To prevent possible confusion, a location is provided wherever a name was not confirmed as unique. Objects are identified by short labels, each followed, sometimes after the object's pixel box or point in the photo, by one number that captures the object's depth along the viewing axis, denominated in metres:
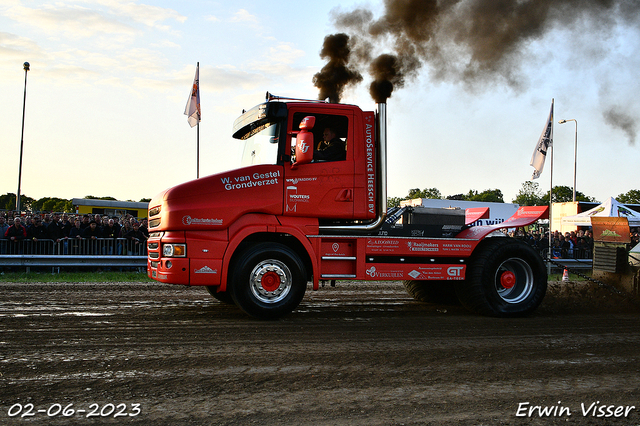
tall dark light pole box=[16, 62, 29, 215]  27.98
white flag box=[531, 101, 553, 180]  22.53
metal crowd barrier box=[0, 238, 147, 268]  13.93
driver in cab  7.79
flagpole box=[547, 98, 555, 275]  22.18
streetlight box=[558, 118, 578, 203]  39.34
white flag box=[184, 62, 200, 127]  20.98
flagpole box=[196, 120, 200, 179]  17.91
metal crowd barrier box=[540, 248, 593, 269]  16.76
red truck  7.27
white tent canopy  24.17
